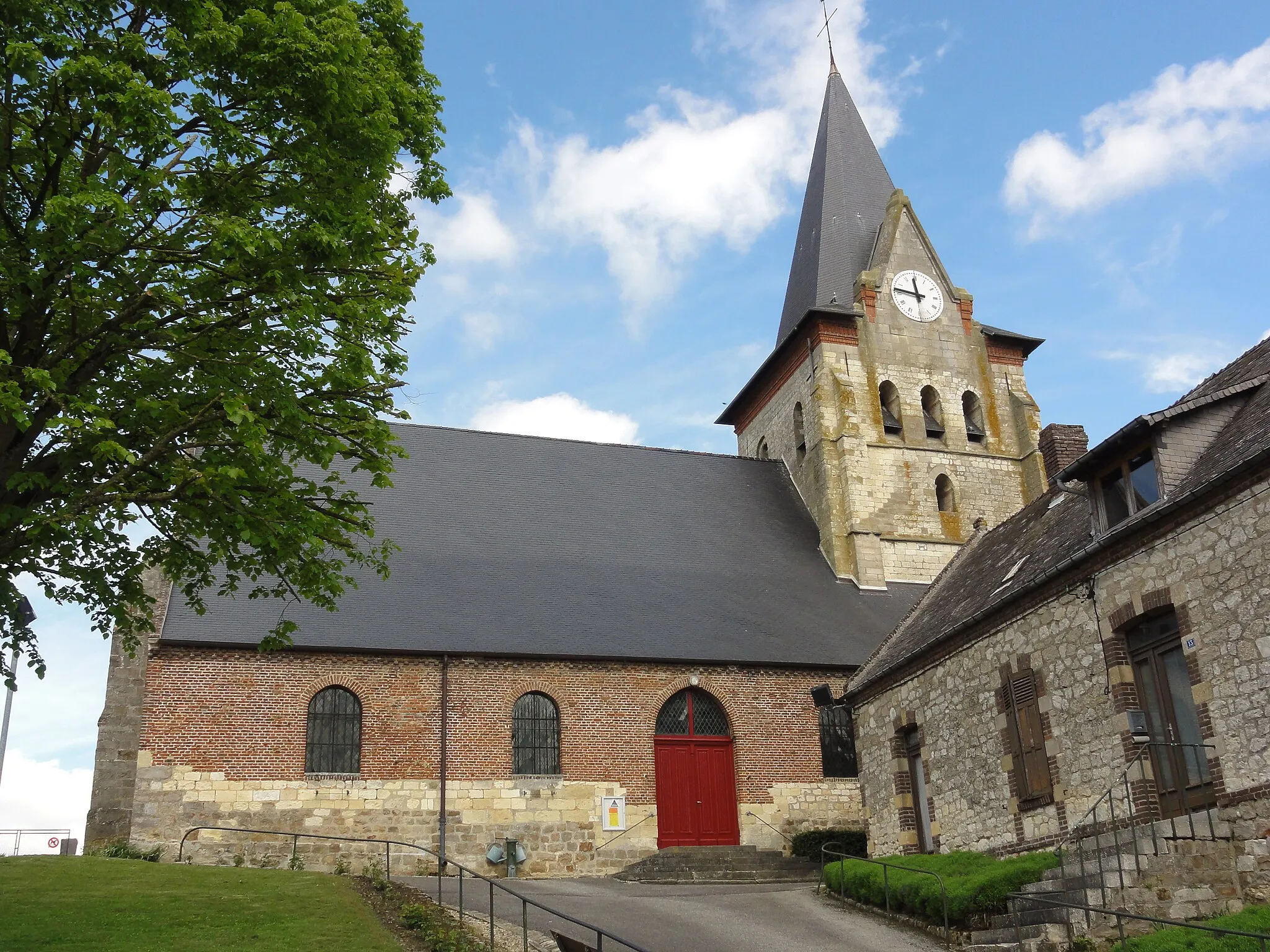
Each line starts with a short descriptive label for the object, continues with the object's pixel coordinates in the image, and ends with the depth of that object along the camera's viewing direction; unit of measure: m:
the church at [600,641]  19.80
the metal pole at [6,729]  21.91
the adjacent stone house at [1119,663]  10.67
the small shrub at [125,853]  17.73
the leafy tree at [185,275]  9.21
